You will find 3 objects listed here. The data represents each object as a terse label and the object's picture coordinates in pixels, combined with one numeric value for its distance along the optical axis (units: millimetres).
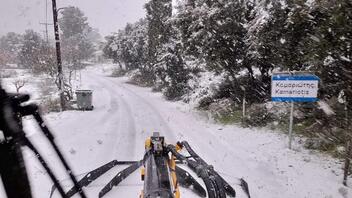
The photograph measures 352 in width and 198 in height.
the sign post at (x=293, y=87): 8344
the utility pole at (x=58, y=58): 17609
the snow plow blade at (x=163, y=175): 4125
